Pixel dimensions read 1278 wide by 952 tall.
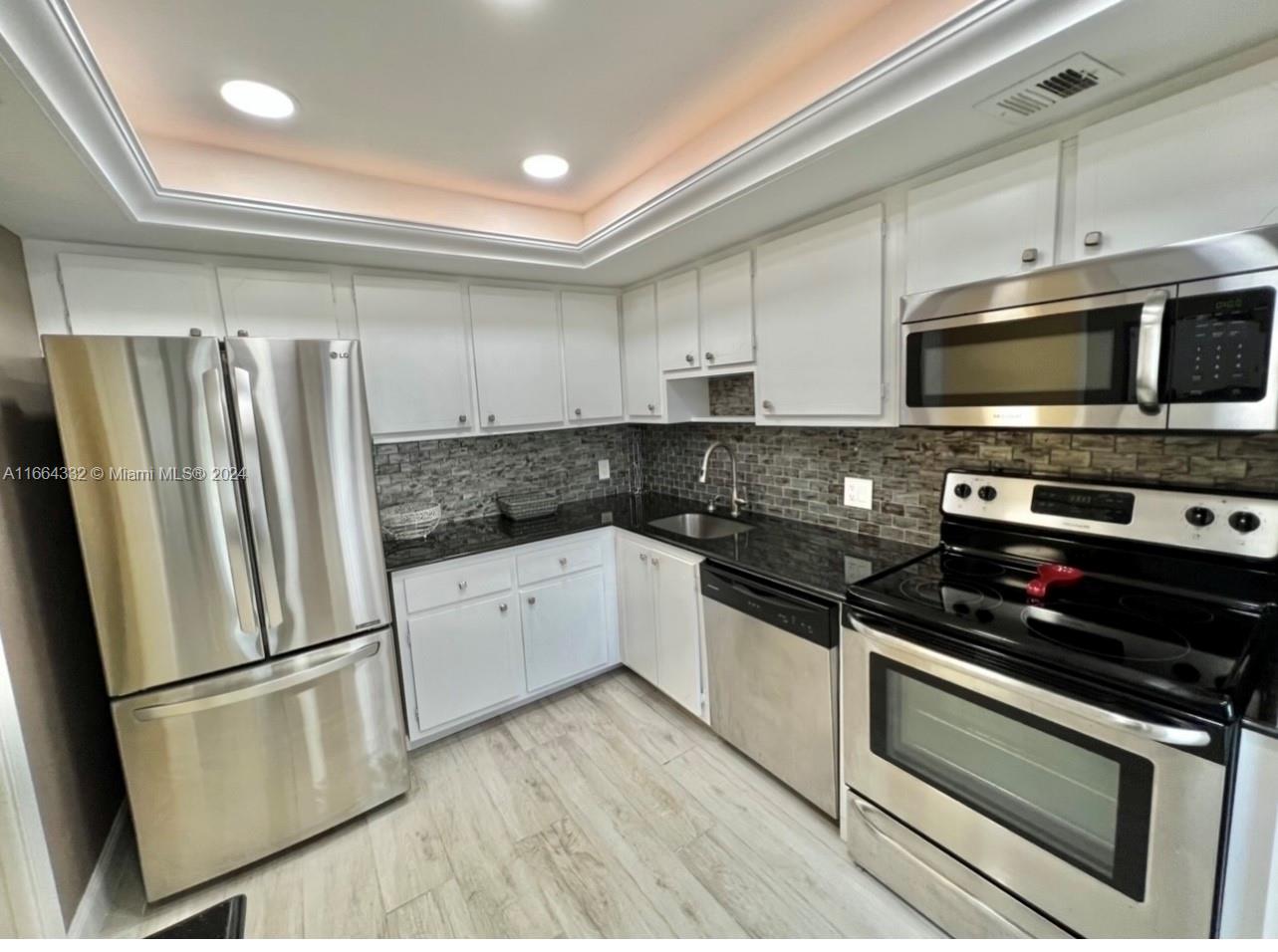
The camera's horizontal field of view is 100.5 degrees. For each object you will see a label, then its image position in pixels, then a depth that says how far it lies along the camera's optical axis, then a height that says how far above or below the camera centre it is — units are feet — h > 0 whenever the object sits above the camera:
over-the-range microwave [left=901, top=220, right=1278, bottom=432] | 3.55 +0.38
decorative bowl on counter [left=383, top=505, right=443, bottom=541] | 8.74 -1.54
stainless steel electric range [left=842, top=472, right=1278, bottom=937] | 3.47 -2.31
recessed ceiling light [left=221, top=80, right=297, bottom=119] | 4.91 +3.24
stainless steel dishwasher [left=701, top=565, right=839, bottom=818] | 5.82 -3.22
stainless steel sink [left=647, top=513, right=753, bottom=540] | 9.22 -1.96
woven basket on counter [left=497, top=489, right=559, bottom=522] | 9.52 -1.47
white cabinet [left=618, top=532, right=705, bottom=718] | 7.71 -3.16
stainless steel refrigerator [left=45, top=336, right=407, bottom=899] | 5.14 -1.48
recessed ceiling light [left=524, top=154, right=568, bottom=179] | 6.64 +3.27
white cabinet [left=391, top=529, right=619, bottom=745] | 7.73 -3.21
